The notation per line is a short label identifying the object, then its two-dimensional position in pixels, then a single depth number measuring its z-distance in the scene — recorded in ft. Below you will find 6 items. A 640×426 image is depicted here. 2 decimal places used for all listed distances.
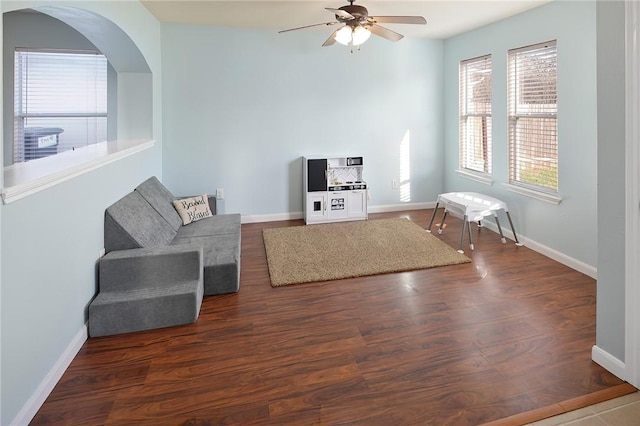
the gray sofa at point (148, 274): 8.14
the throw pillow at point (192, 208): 13.15
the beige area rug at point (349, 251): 11.39
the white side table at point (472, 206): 13.05
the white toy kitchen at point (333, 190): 16.63
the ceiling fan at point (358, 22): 10.17
